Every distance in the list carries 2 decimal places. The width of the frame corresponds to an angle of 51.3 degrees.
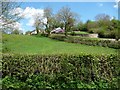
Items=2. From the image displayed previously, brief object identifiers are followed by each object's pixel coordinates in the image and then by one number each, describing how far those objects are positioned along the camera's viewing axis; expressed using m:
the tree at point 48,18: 23.68
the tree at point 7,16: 7.83
